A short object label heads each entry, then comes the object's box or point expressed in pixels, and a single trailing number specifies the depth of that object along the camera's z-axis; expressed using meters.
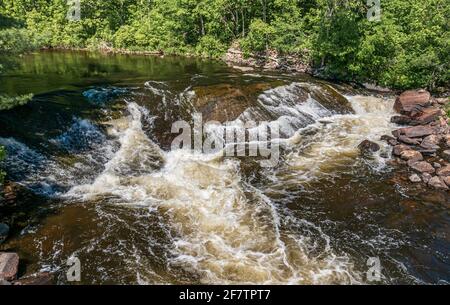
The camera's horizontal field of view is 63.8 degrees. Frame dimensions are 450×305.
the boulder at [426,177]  15.17
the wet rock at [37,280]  8.87
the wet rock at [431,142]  18.02
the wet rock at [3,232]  10.65
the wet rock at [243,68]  28.86
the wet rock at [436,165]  16.25
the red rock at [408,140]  18.41
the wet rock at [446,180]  14.82
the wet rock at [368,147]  17.88
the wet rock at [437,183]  14.71
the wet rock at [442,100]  22.52
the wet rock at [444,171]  15.28
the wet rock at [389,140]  18.50
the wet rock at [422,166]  15.79
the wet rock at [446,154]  17.27
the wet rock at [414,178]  15.15
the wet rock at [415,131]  18.84
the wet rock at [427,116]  20.55
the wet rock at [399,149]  17.30
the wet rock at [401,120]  20.88
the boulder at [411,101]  21.58
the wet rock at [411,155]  16.64
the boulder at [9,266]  8.81
